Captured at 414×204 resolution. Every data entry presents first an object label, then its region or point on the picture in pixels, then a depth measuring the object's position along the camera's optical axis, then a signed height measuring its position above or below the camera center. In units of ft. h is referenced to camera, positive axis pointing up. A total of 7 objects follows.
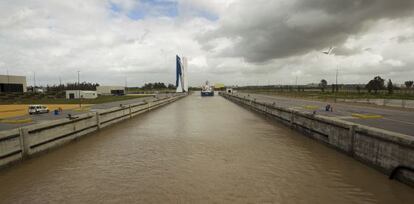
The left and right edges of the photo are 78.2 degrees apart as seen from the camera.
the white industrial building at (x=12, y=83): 282.97 +8.94
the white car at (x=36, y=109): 104.36 -7.72
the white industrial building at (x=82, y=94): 239.36 -3.50
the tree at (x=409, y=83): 419.46 +8.81
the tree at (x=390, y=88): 249.84 +0.38
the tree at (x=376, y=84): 326.26 +5.85
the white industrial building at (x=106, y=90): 370.94 +0.49
